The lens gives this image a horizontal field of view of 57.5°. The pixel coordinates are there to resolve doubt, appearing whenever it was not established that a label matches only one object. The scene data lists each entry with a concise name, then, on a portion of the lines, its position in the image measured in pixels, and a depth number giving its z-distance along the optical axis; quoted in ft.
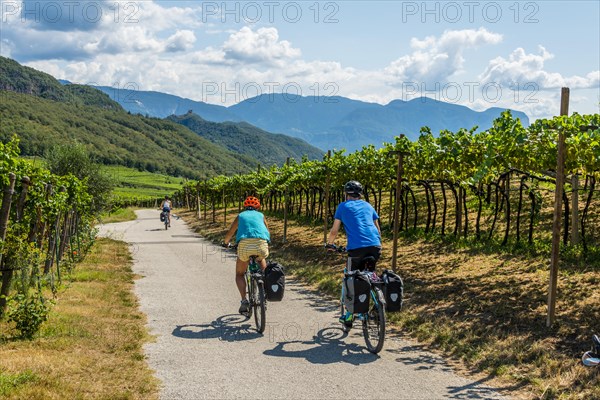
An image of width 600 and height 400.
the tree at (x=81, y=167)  98.22
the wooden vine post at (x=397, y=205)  40.24
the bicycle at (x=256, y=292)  27.27
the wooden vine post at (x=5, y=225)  25.34
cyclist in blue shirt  25.07
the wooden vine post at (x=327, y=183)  64.52
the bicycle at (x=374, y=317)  23.18
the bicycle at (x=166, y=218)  116.45
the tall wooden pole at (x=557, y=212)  26.53
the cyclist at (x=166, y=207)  118.93
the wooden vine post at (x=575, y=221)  42.91
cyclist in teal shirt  28.78
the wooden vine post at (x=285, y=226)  75.75
